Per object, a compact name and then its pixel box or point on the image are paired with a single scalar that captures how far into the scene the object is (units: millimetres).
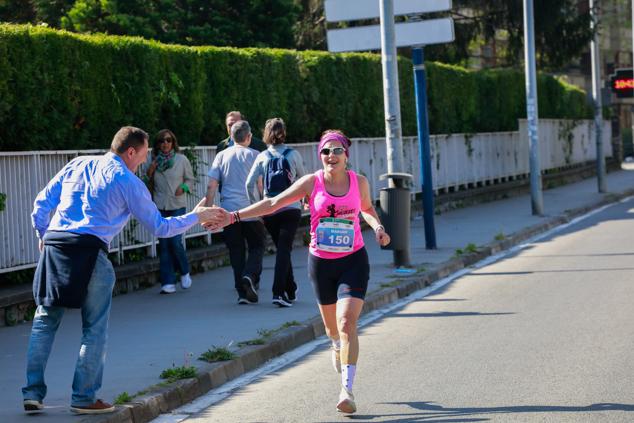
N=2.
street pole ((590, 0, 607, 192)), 34156
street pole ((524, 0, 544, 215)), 26359
